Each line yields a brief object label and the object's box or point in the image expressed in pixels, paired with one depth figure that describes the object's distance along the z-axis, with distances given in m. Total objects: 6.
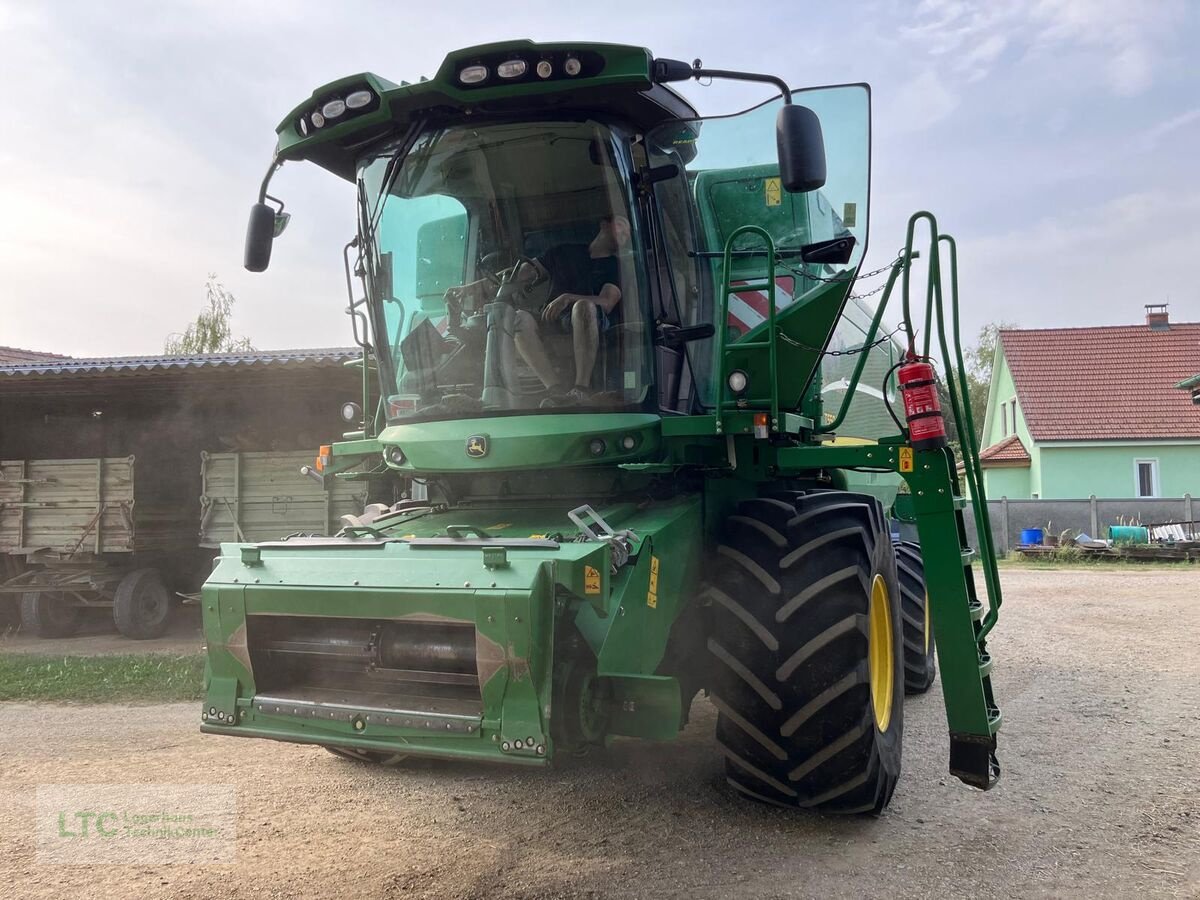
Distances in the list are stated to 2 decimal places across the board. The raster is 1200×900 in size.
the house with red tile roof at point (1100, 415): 23.50
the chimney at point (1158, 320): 26.31
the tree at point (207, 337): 27.28
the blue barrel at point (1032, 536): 20.11
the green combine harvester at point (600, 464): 3.25
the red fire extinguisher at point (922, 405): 3.77
